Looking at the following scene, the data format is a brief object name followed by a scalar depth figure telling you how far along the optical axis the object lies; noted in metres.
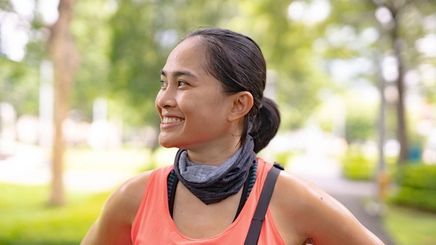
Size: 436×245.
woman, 1.60
